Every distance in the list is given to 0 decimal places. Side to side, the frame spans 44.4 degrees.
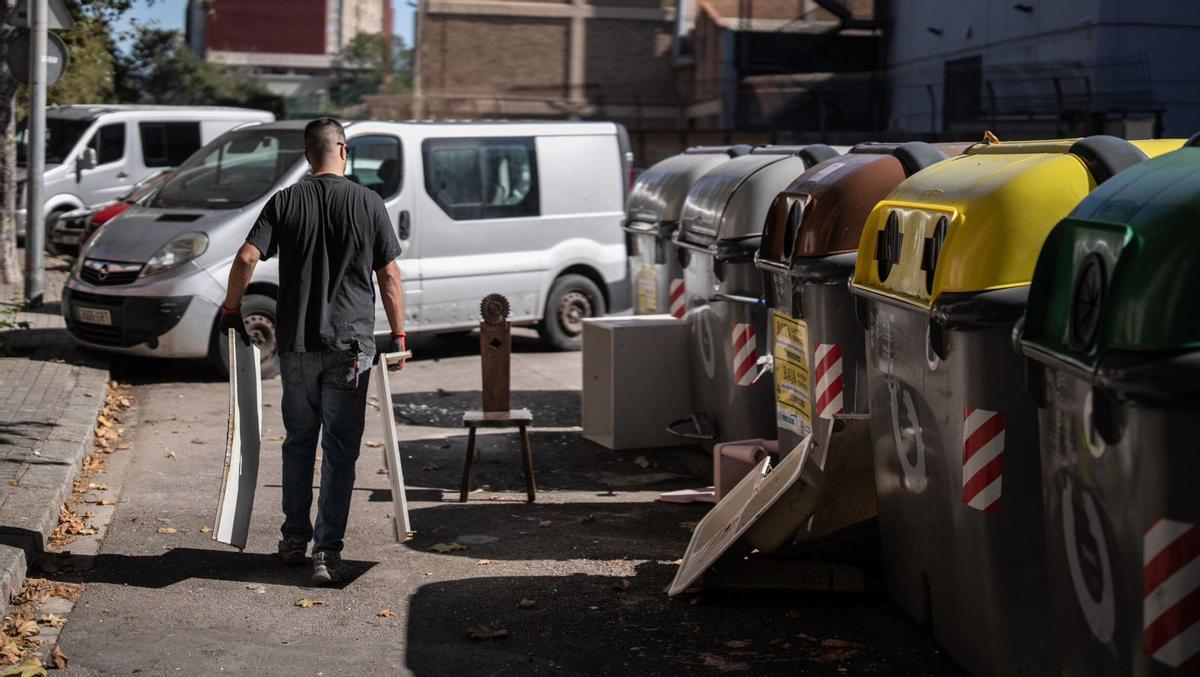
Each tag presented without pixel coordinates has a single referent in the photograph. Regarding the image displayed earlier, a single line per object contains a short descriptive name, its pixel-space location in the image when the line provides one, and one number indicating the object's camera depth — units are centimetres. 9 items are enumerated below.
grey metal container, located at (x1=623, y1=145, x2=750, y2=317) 1062
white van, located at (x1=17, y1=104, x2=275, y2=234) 2106
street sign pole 1437
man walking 616
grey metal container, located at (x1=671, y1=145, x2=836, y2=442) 827
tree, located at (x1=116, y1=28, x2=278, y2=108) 5728
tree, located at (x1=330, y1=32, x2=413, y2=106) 9250
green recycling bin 347
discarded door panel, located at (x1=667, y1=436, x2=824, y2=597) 573
